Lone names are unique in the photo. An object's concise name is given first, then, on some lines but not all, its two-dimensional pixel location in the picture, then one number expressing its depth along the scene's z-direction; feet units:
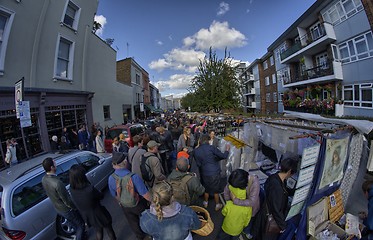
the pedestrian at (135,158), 12.97
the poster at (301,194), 8.25
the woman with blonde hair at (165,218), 5.91
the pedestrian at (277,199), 8.39
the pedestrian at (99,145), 25.22
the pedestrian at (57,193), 9.76
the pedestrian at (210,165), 13.38
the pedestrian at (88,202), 9.18
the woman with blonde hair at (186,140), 18.44
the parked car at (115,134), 27.37
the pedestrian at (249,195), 8.50
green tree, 40.22
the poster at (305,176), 8.11
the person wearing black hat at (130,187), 9.04
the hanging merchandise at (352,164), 10.62
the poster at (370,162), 10.01
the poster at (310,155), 7.98
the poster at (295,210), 8.45
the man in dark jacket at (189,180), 9.88
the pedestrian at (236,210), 8.39
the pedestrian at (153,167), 11.81
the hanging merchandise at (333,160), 8.91
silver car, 9.00
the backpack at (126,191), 8.98
